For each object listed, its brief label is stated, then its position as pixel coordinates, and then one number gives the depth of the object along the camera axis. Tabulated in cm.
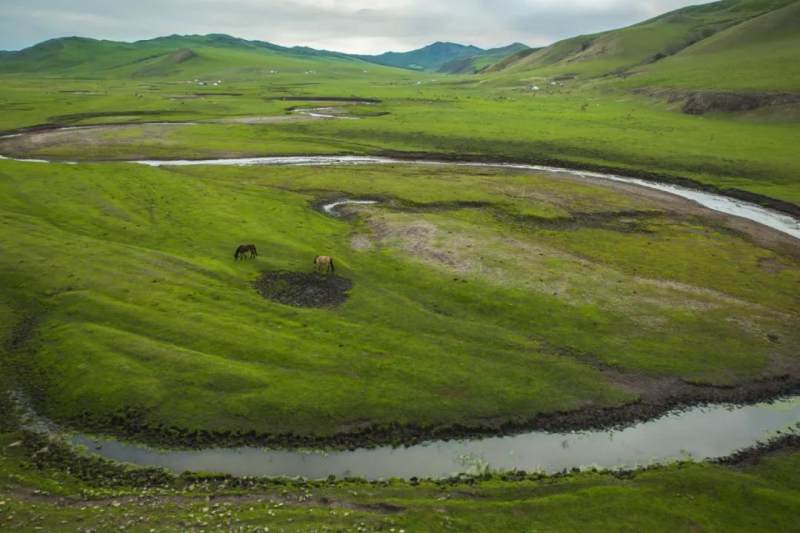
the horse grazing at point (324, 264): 4872
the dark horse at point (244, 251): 5084
